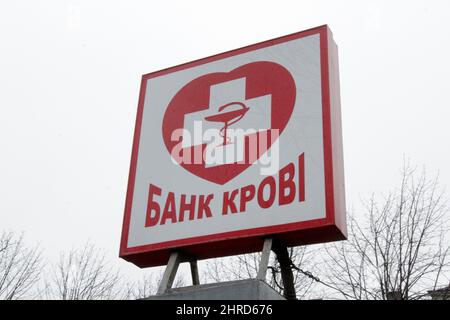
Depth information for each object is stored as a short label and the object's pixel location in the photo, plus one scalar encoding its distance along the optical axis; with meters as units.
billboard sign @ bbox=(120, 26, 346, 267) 7.17
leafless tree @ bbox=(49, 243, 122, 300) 18.47
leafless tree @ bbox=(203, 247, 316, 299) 15.78
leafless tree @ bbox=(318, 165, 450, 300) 12.26
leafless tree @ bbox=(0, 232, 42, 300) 16.70
